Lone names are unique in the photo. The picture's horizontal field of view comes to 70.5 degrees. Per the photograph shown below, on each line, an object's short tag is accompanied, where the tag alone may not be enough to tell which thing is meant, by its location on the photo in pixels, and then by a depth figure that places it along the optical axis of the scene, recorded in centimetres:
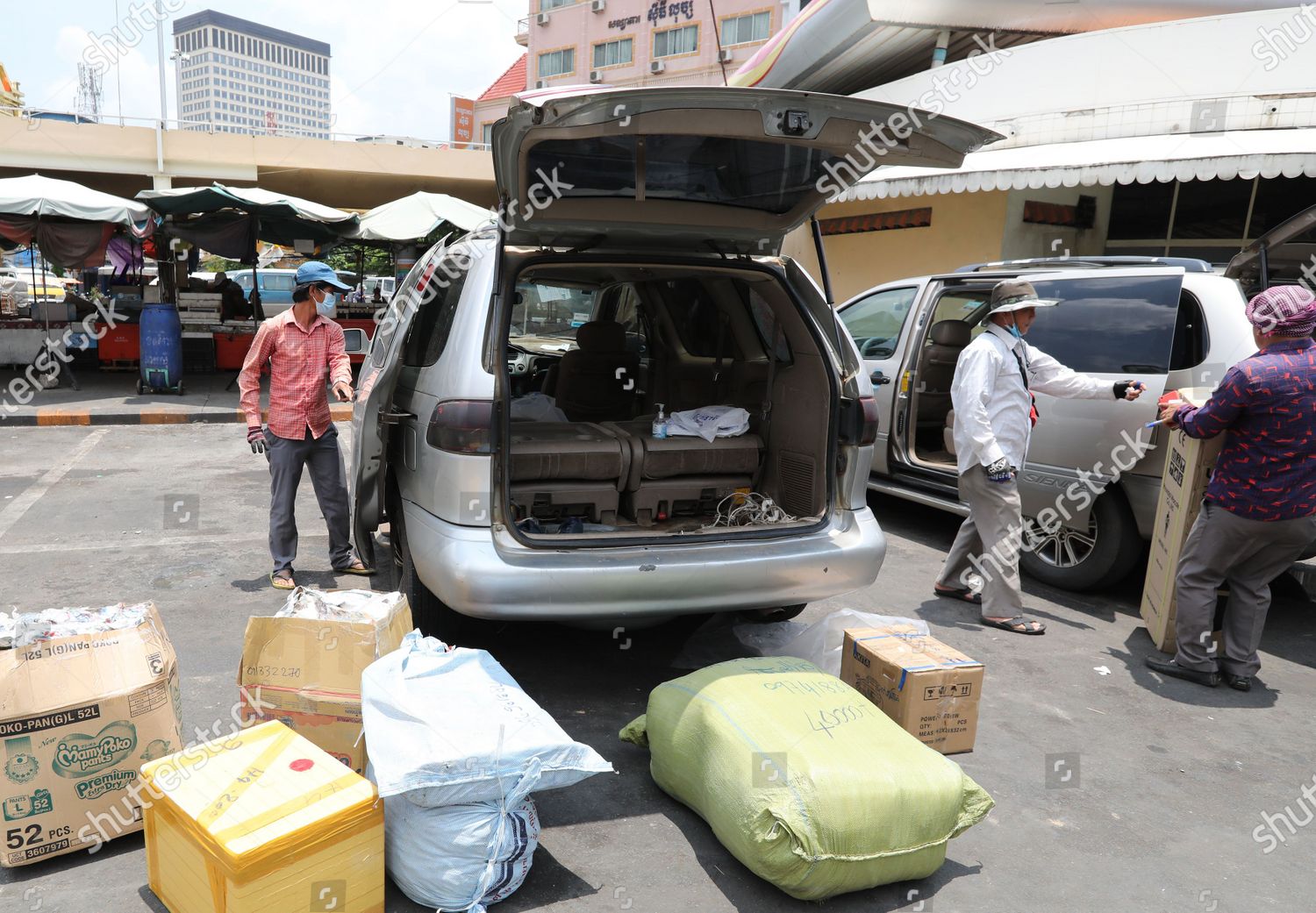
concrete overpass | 1766
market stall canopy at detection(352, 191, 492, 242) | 1313
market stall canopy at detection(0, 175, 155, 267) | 1103
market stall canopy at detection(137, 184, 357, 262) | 1171
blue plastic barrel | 1180
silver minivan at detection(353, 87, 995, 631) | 328
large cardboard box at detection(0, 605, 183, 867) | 258
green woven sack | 256
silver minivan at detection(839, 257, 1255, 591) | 489
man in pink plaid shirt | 486
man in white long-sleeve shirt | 480
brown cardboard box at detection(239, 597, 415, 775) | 294
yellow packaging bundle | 222
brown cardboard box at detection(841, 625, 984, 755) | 347
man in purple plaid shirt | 394
